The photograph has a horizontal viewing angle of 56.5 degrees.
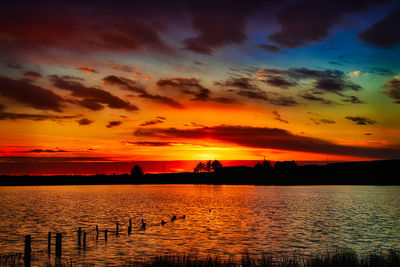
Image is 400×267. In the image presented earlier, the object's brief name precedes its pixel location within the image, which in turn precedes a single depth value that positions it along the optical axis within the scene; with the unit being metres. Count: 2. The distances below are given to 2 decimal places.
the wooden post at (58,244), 37.12
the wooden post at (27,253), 28.52
